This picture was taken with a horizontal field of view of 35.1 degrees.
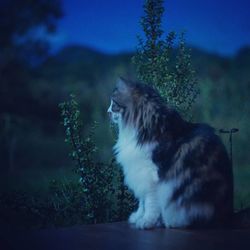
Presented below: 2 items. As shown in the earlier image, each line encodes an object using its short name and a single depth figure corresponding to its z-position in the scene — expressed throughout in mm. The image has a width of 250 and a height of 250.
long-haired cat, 2393
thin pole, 3090
